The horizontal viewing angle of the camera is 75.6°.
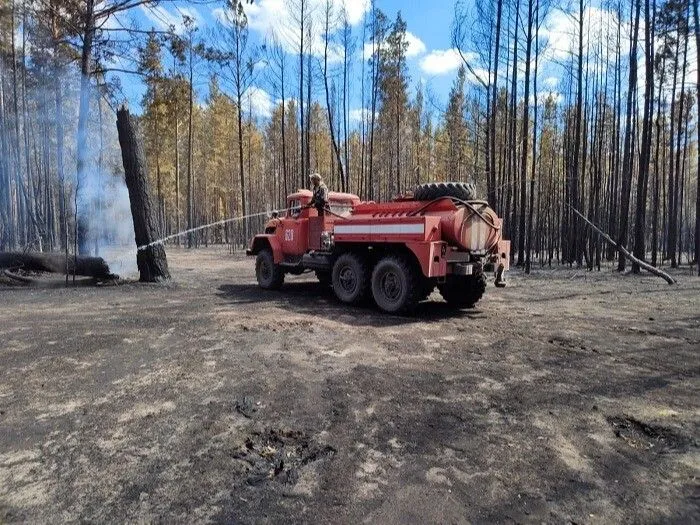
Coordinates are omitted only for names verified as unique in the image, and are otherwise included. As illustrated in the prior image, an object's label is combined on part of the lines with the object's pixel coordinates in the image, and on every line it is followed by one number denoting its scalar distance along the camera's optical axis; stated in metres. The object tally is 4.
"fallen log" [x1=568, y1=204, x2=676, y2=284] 11.53
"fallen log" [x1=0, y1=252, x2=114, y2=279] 11.47
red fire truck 7.21
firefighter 9.30
